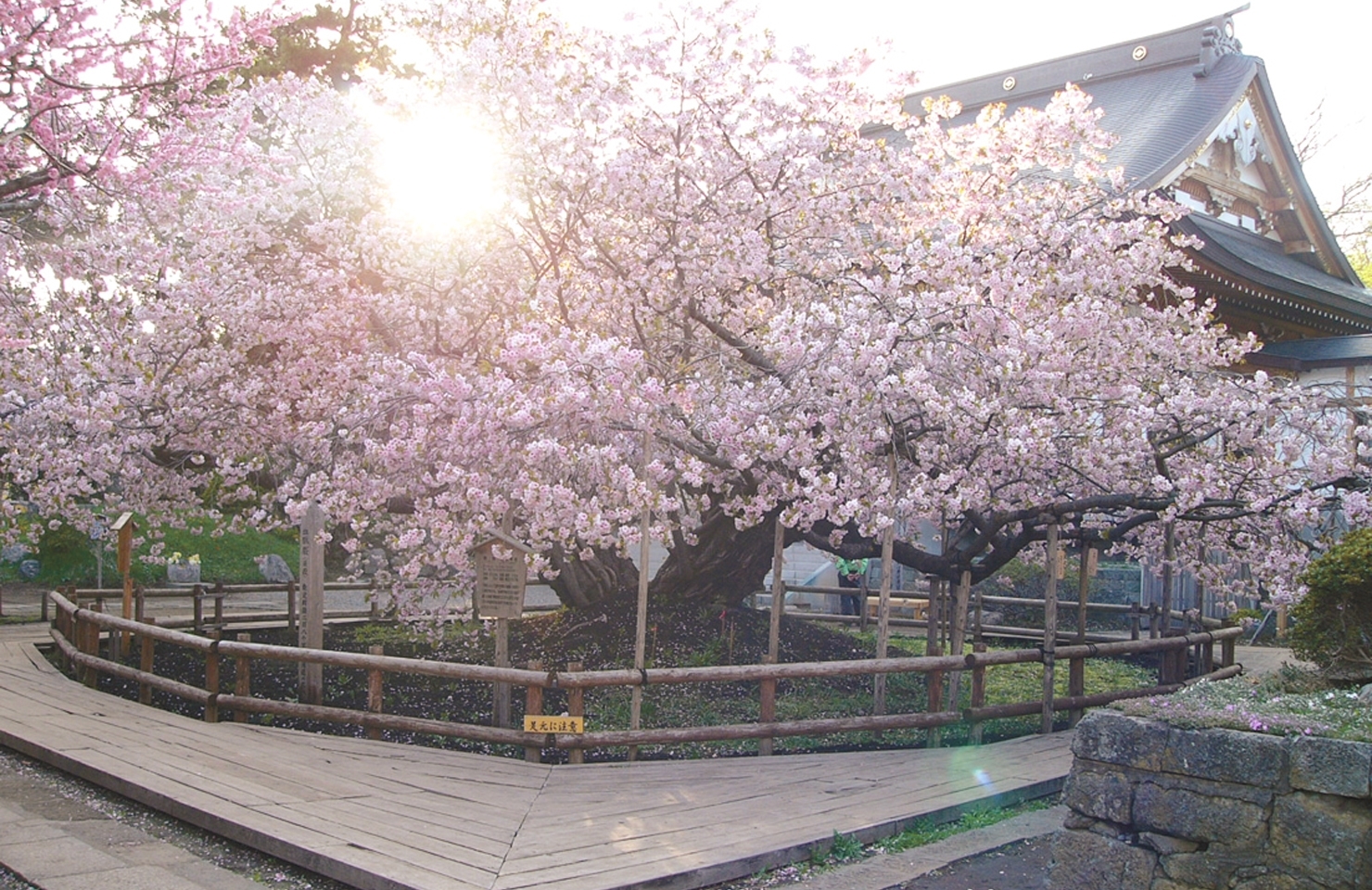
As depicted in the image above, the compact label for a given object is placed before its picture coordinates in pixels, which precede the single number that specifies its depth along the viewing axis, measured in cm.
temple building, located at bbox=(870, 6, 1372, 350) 1750
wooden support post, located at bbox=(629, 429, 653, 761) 824
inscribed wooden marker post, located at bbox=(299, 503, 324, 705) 1028
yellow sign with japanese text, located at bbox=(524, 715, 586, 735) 801
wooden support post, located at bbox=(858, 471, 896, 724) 898
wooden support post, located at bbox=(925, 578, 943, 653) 1293
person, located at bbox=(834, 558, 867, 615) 2134
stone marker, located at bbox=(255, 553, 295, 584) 2578
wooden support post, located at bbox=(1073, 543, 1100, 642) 1127
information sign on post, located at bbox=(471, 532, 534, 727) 879
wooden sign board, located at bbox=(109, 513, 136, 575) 1188
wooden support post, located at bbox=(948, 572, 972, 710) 995
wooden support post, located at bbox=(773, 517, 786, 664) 941
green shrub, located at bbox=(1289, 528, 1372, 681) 677
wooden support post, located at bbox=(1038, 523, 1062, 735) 966
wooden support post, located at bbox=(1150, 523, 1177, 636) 1153
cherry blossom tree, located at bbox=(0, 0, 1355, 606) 872
